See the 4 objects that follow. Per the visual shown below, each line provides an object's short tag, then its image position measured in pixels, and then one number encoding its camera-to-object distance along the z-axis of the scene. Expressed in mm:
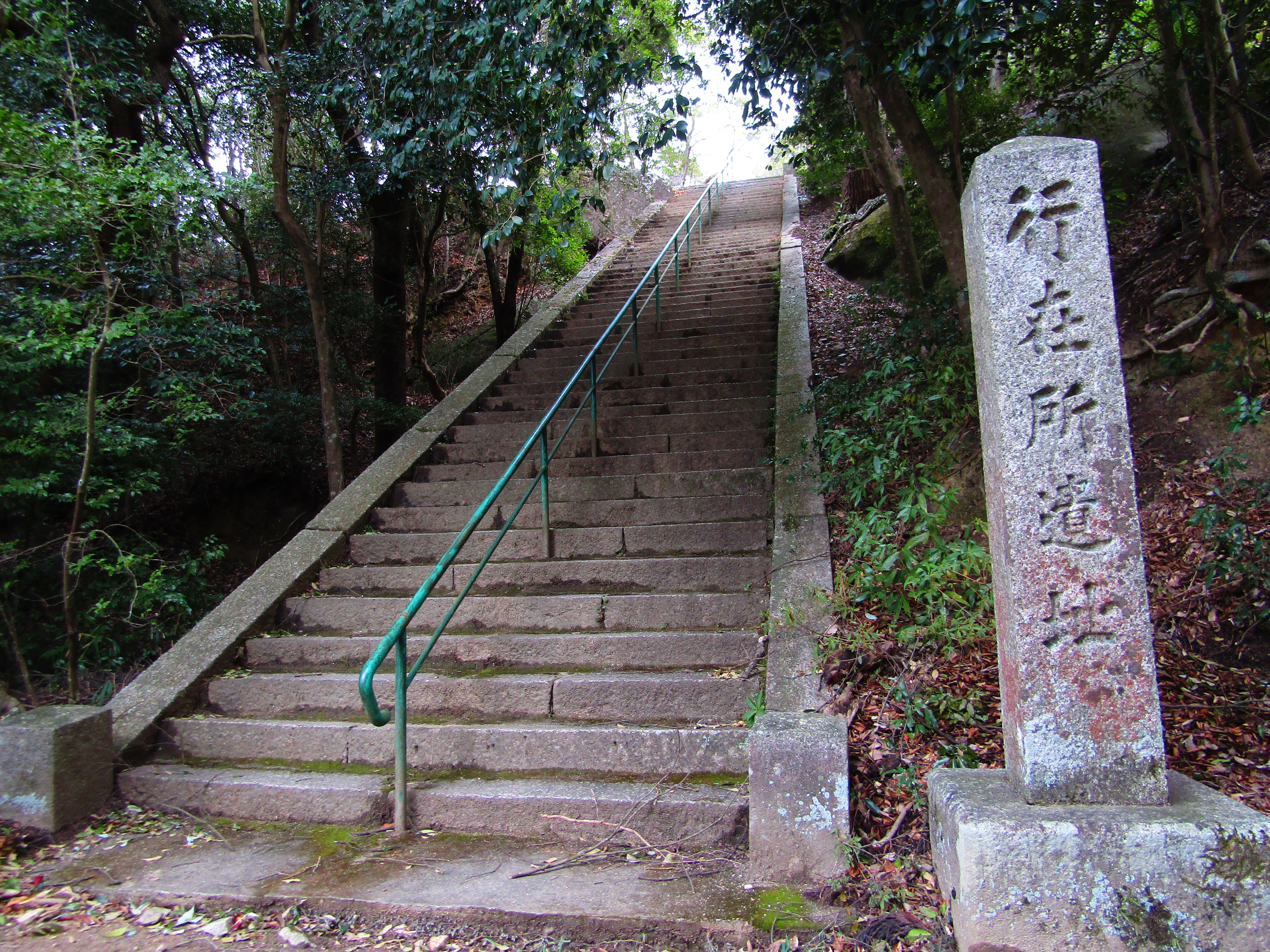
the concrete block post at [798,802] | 2443
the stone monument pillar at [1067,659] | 1915
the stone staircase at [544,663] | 3072
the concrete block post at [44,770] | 3021
